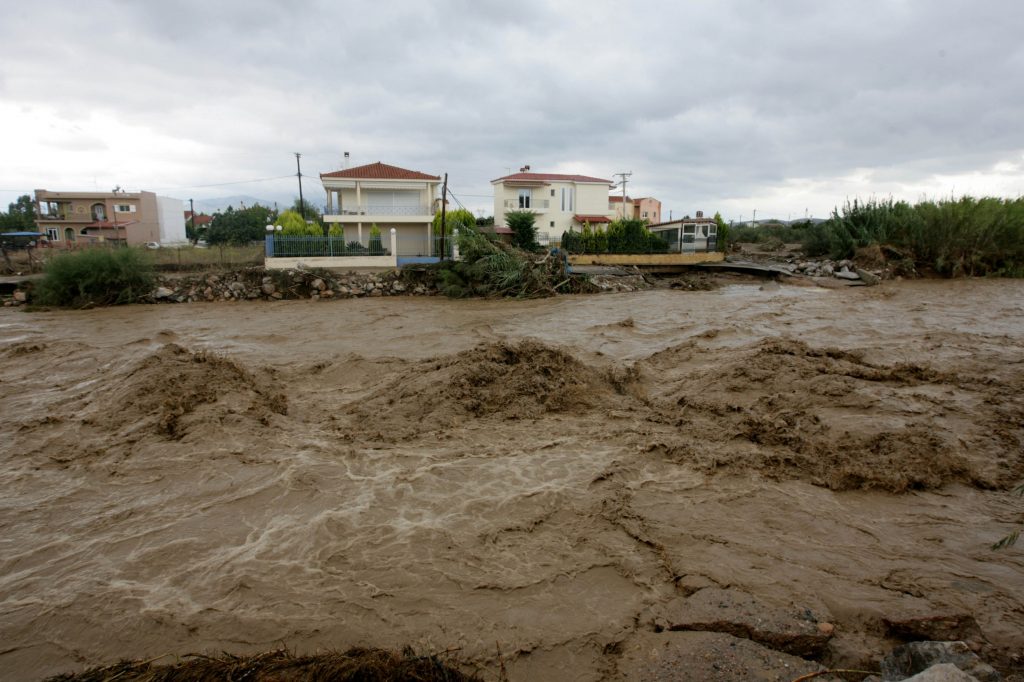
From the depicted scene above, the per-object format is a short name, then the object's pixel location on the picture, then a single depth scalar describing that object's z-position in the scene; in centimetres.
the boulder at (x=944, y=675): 222
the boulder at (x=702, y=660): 273
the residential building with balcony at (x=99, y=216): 5131
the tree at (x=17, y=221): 5056
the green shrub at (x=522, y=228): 3262
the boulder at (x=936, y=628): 311
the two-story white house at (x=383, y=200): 3391
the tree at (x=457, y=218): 2888
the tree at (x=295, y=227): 2702
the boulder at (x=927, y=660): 259
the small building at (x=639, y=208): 5221
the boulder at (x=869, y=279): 2302
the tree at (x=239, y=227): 5703
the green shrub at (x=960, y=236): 2363
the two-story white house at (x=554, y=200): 4228
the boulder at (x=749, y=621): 303
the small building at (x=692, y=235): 3756
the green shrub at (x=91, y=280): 1964
